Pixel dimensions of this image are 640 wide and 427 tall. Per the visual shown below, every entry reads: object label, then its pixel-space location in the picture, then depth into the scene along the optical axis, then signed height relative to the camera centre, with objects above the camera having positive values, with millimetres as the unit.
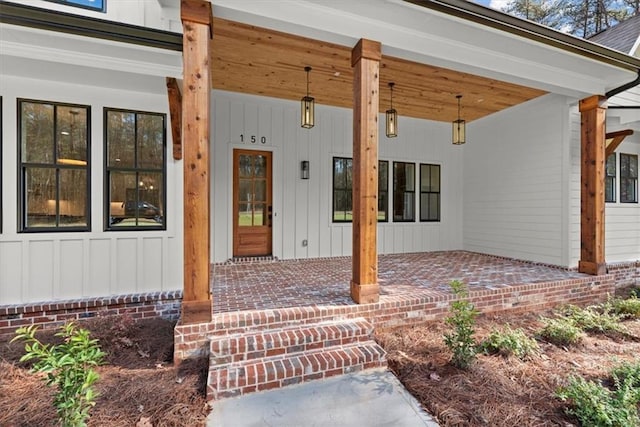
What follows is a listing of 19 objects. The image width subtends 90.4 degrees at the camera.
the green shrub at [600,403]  2068 -1324
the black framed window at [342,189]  6625 +473
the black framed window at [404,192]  7191 +463
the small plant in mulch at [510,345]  3019 -1285
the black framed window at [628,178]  6539 +728
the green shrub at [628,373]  2576 -1339
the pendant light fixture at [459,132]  5785 +1464
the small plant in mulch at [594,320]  3723 -1299
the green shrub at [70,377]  1693 -915
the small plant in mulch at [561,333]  3345 -1294
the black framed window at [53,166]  3498 +502
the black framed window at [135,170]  3795 +500
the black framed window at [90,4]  3283 +2158
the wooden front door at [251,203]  5863 +156
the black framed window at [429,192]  7496 +476
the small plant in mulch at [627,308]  4227 -1284
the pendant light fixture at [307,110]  4719 +1514
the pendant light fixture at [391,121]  5266 +1514
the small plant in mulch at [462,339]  2730 -1140
